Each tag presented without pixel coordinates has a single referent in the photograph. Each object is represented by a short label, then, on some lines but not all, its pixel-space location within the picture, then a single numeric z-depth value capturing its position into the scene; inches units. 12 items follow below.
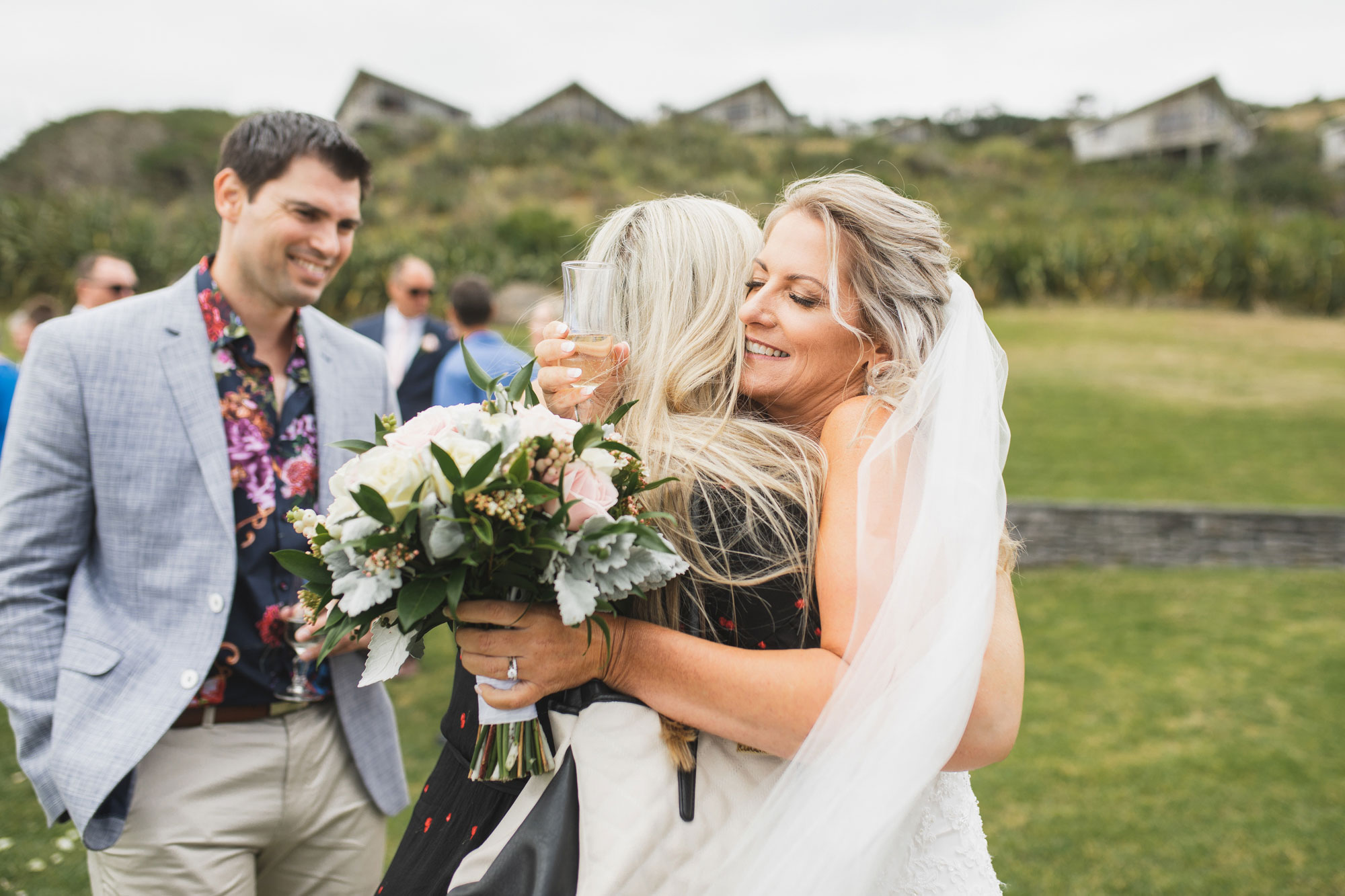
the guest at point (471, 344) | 232.5
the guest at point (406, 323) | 305.0
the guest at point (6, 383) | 160.9
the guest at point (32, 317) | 293.9
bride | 62.8
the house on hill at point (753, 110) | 2736.2
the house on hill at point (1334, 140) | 2079.2
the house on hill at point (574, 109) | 2443.4
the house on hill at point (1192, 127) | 2160.4
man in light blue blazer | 90.8
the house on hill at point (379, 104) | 2454.5
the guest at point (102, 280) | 261.7
